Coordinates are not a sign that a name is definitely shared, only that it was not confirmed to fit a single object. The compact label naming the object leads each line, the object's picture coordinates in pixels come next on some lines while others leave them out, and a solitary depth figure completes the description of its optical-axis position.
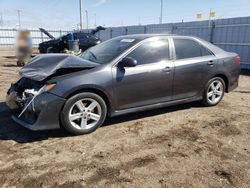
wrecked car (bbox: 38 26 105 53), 12.71
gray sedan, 2.99
